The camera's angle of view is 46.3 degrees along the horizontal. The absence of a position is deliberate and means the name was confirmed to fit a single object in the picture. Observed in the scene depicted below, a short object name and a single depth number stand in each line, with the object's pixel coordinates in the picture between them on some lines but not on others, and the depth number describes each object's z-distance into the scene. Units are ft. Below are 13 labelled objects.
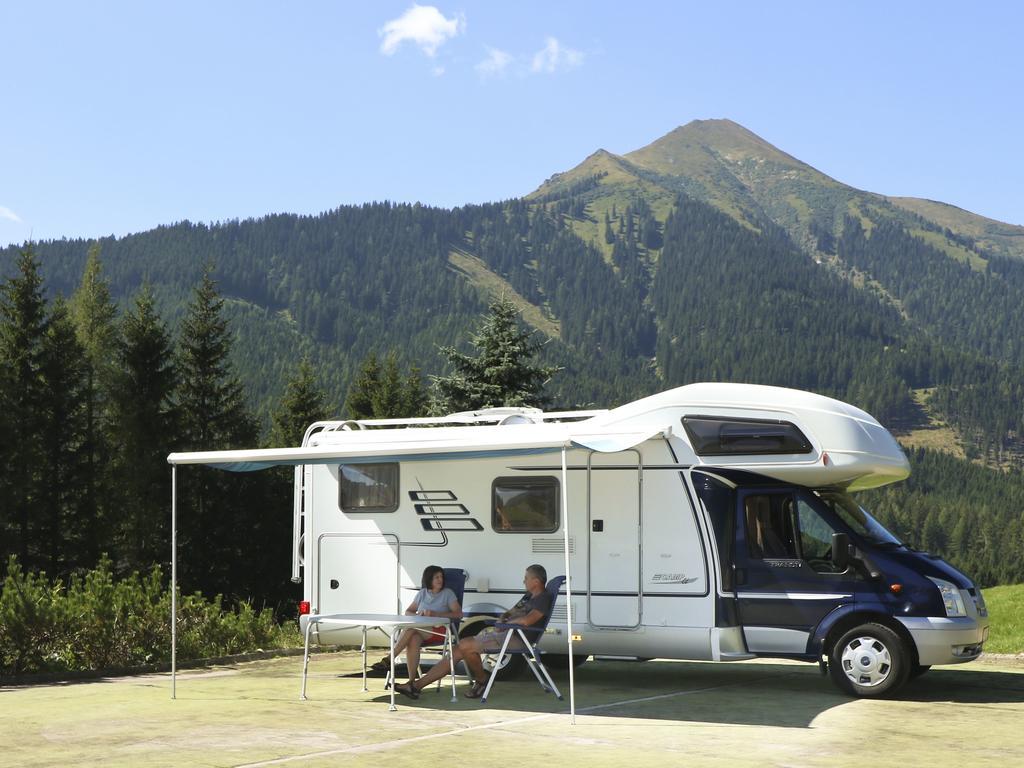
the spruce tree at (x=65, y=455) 126.21
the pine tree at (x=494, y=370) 98.84
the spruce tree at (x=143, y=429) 131.54
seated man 36.09
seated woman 38.27
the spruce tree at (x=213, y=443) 138.31
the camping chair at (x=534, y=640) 34.86
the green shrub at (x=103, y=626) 43.37
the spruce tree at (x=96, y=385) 130.31
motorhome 35.88
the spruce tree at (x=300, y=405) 169.57
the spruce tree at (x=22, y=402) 115.85
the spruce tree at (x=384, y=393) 174.70
